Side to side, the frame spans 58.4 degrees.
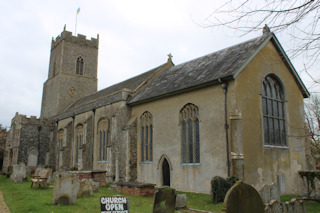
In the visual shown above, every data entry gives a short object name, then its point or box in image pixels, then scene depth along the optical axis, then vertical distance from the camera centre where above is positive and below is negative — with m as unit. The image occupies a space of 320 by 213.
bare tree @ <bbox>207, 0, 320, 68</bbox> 5.09 +2.65
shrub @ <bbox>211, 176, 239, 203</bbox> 11.80 -1.16
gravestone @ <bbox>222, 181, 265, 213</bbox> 6.27 -0.90
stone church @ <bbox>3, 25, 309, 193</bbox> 14.30 +2.17
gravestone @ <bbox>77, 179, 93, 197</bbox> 13.50 -1.34
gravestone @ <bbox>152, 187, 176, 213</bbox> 8.95 -1.28
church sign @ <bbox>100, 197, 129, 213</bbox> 5.80 -0.91
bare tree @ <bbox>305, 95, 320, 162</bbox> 28.58 +5.43
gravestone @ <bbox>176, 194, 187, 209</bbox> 10.48 -1.51
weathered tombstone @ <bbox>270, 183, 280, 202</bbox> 9.95 -1.12
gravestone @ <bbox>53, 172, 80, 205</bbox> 11.00 -1.15
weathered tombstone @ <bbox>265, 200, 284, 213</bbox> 7.02 -1.16
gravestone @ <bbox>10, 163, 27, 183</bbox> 20.55 -0.97
